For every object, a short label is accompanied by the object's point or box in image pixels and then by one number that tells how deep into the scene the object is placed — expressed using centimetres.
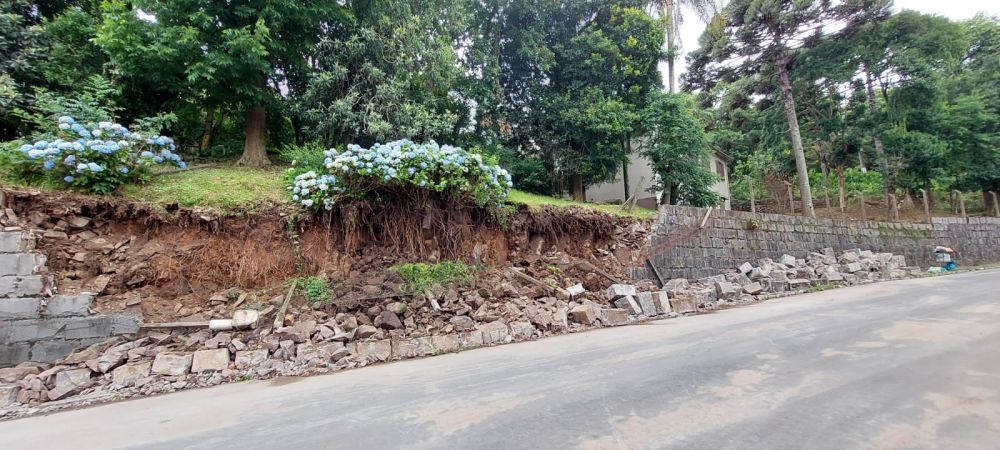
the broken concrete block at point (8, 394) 473
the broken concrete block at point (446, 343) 636
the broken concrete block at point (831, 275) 1152
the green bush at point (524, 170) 1282
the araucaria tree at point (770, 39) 1579
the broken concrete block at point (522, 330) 703
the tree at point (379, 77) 941
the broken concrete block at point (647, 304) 847
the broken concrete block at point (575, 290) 856
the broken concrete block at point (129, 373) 521
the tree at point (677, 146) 1278
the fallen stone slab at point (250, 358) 564
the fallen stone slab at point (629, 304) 833
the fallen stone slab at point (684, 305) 879
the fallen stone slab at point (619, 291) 868
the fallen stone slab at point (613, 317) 786
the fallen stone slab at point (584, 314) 775
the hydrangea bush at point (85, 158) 603
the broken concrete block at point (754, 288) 1033
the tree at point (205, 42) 750
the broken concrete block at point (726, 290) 987
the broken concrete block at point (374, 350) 598
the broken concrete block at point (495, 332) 678
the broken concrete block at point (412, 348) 618
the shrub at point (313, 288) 678
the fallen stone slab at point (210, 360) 547
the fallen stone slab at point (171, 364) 535
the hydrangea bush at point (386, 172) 719
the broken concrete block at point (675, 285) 973
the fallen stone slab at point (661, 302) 859
